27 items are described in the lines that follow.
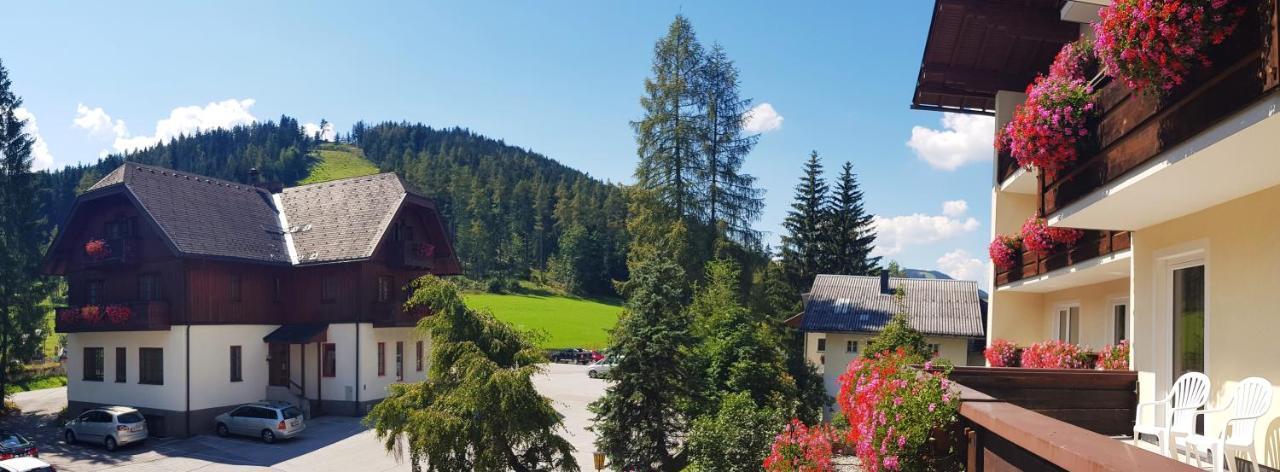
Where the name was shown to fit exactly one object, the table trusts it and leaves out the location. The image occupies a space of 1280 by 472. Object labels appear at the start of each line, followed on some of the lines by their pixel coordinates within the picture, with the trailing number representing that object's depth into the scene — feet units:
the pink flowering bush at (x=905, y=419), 17.08
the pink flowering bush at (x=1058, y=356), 34.81
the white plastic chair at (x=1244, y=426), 17.74
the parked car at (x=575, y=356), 177.17
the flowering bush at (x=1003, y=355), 44.80
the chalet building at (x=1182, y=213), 13.41
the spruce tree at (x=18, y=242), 96.07
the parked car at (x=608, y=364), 56.08
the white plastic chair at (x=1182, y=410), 19.90
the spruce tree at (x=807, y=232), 172.86
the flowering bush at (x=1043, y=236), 35.40
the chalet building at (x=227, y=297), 83.20
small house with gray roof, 99.96
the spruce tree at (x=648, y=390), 54.34
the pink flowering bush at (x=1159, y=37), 13.57
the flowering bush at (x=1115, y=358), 30.04
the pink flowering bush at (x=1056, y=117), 22.41
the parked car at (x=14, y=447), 65.20
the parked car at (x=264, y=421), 76.95
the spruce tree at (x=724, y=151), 110.01
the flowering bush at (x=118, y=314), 82.74
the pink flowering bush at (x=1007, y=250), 44.37
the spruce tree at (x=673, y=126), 107.96
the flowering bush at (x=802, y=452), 35.12
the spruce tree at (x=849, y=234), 175.22
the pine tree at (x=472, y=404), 41.70
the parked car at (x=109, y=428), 74.84
